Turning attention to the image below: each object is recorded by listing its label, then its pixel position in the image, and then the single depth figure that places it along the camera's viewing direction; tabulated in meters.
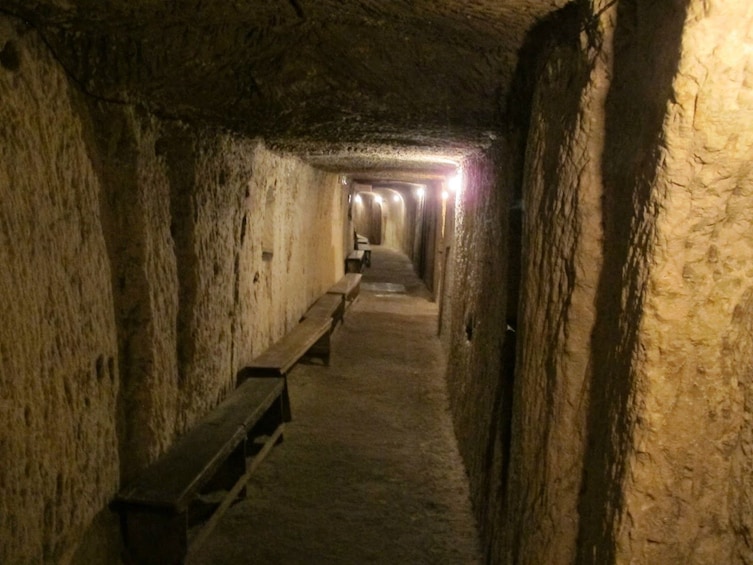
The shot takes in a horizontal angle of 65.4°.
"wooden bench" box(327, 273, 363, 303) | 8.52
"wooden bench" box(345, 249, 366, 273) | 12.19
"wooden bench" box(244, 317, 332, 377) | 4.47
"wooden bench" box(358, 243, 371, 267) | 15.44
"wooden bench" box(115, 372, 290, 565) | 2.56
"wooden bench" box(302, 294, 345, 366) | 6.16
